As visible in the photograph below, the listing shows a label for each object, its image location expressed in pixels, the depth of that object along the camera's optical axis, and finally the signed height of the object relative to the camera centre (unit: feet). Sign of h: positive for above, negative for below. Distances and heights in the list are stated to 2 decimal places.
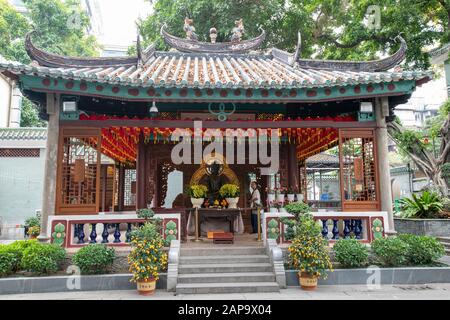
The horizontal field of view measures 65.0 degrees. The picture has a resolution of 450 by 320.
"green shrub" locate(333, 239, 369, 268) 23.06 -3.61
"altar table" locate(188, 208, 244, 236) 30.63 -1.97
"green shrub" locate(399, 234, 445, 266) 23.80 -3.59
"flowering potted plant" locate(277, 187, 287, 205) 30.42 +0.16
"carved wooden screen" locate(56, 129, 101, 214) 25.11 +1.62
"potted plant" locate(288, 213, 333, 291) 21.48 -3.42
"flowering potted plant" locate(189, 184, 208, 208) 30.63 +0.36
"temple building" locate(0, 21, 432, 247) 24.71 +5.79
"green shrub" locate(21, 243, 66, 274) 21.44 -3.50
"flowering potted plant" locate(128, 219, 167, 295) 20.63 -3.41
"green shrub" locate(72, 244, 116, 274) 21.83 -3.57
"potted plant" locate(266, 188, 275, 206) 30.83 +0.17
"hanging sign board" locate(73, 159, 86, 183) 25.22 +2.11
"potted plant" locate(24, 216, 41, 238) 39.22 -2.82
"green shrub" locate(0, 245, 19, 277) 21.36 -3.65
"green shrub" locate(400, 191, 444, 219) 42.18 -1.02
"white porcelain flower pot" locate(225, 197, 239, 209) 31.95 -0.25
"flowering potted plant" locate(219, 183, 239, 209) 31.96 +0.48
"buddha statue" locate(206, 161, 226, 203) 34.40 +2.18
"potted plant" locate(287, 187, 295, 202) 31.76 +0.34
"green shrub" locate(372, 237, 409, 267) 23.13 -3.43
